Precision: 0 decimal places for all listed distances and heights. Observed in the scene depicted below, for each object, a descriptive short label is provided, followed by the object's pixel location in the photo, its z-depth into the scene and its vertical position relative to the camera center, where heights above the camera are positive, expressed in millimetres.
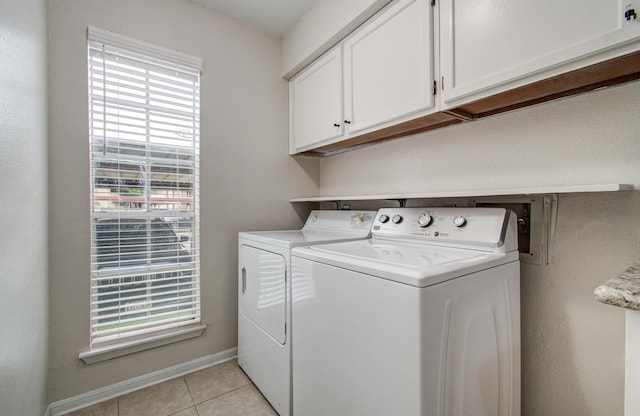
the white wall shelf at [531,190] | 912 +60
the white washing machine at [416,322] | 823 -404
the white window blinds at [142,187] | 1646 +134
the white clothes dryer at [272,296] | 1450 -528
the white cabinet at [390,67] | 1338 +762
